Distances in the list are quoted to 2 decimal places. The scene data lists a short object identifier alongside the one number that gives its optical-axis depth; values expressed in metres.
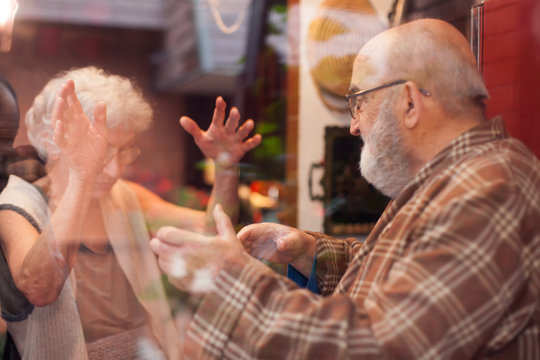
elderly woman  1.08
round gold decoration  1.62
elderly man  0.72
